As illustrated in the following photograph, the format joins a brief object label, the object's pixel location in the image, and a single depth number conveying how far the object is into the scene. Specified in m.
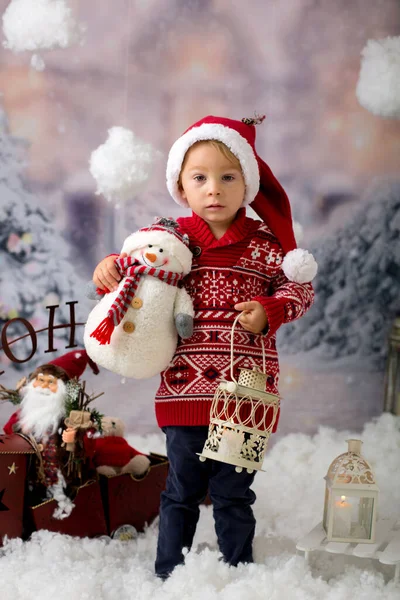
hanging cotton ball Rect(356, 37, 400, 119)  2.23
